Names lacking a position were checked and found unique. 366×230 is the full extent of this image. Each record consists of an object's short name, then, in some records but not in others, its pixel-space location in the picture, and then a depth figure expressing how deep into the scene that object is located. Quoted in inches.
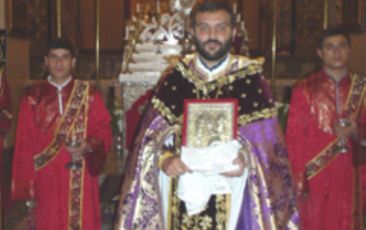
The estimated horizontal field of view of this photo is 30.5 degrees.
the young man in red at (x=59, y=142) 157.2
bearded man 104.0
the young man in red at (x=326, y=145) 159.6
